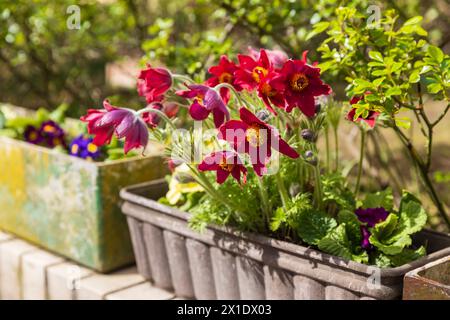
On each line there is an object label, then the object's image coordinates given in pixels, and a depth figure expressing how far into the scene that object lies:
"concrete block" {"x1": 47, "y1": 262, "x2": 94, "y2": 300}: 1.51
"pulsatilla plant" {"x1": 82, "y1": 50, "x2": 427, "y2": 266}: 1.20
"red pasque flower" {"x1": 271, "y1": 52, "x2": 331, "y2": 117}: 1.20
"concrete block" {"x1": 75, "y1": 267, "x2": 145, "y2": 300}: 1.46
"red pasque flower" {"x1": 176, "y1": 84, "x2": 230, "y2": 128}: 1.21
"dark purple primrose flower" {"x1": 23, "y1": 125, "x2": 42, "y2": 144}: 1.70
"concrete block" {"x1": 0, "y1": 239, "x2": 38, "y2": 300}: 1.62
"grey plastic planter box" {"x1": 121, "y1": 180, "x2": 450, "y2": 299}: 1.21
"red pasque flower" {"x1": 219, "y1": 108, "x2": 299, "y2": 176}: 1.18
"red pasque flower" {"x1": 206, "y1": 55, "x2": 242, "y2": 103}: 1.31
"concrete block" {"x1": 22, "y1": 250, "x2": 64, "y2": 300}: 1.56
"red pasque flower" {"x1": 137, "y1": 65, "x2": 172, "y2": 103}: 1.27
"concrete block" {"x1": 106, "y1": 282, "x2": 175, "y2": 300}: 1.44
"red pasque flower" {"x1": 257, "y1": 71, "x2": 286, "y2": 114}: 1.20
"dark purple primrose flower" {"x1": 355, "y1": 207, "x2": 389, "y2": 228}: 1.29
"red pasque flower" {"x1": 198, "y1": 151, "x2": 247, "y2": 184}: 1.19
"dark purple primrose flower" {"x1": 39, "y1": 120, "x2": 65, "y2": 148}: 1.70
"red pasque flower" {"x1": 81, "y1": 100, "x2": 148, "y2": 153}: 1.21
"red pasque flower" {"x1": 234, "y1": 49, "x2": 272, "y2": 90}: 1.23
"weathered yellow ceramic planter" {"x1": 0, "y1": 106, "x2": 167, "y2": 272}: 1.49
